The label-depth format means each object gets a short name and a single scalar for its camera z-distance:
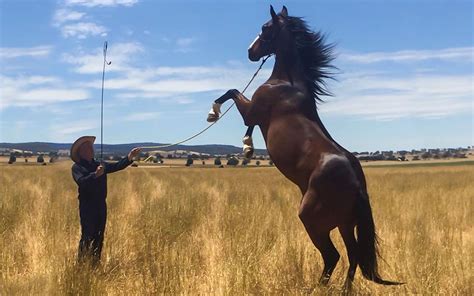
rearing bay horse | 4.34
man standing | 5.75
